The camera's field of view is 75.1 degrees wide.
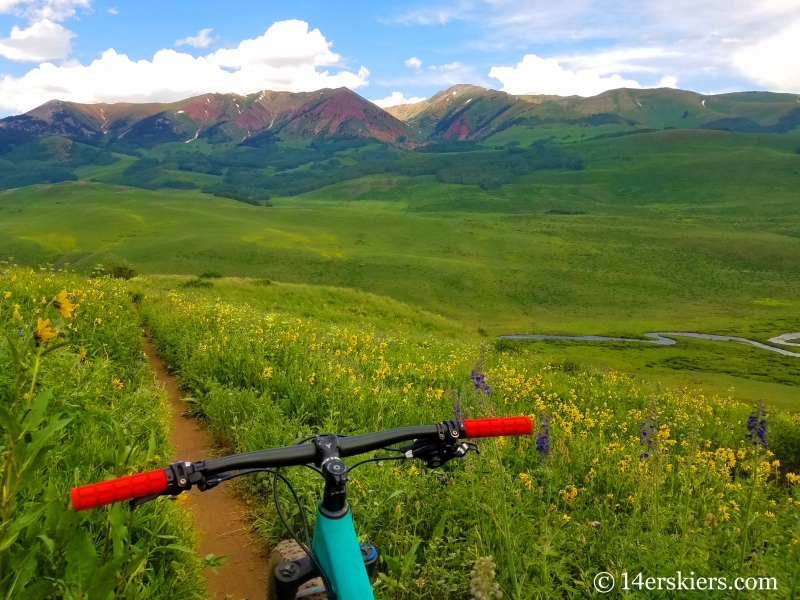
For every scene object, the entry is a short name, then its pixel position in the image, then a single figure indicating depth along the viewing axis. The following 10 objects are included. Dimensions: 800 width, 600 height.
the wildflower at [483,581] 1.93
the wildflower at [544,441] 5.12
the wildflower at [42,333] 2.24
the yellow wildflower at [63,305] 2.56
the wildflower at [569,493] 4.27
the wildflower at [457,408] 4.30
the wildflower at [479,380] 4.38
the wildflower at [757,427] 3.62
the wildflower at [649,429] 3.65
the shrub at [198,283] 37.72
